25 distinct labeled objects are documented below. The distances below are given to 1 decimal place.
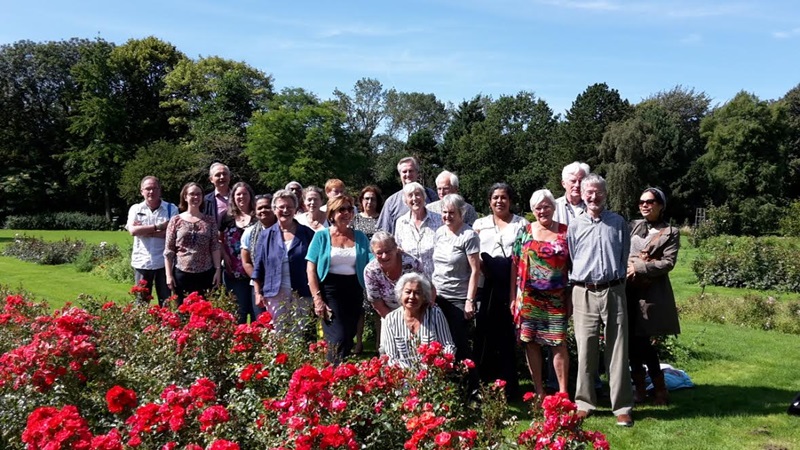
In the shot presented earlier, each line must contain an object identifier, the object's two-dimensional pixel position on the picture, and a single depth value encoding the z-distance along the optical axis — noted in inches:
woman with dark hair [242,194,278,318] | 227.8
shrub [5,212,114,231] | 1485.5
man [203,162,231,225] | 257.4
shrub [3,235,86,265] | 692.7
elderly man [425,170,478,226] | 223.0
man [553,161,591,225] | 202.4
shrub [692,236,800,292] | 547.7
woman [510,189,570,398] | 189.5
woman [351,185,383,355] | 268.1
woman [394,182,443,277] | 203.3
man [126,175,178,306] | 252.4
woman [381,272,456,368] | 165.5
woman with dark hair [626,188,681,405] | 199.9
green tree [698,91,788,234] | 1615.4
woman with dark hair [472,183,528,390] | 205.6
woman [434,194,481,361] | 193.8
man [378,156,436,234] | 246.7
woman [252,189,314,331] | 219.5
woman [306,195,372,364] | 202.8
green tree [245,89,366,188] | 1615.4
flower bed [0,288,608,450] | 101.3
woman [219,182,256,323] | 249.6
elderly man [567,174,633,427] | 182.2
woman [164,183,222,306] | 239.6
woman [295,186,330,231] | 255.8
